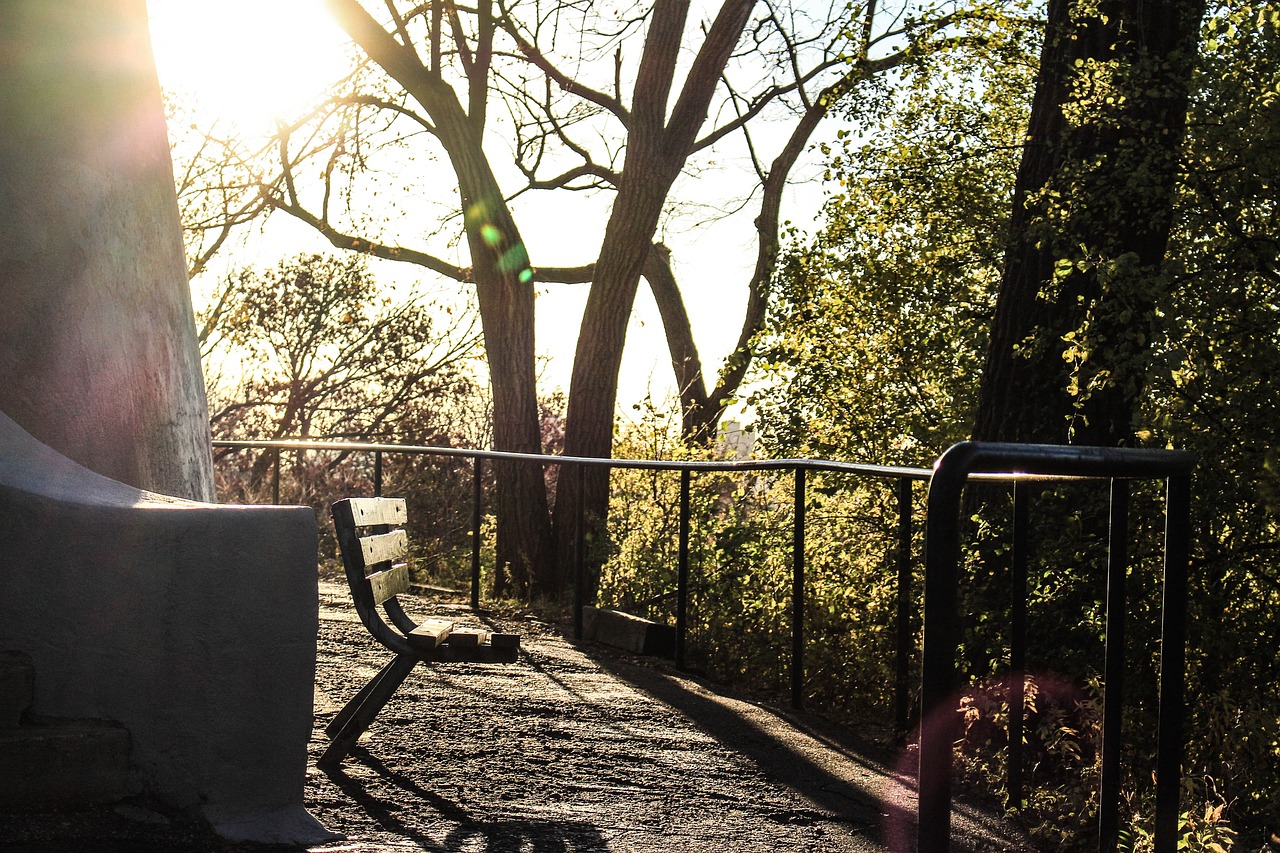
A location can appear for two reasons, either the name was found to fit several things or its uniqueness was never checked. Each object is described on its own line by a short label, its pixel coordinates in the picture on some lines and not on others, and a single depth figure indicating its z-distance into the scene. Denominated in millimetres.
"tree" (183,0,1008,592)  11695
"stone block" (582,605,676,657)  7473
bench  4465
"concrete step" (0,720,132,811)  3514
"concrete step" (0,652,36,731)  3580
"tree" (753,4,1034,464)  8156
